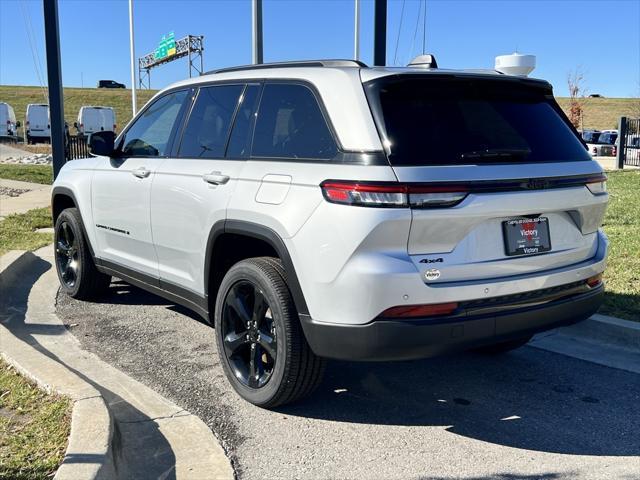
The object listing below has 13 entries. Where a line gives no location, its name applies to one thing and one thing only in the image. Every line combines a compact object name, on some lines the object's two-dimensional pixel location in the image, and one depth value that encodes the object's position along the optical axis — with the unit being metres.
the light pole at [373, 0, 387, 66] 11.03
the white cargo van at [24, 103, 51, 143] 35.84
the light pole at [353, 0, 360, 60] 18.31
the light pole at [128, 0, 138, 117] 29.80
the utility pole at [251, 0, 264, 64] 10.70
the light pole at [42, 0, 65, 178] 11.17
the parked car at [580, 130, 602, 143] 34.56
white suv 3.15
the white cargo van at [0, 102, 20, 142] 35.97
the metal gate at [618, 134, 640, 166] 22.61
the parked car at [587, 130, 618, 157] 30.33
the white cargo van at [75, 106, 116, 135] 35.09
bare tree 41.31
